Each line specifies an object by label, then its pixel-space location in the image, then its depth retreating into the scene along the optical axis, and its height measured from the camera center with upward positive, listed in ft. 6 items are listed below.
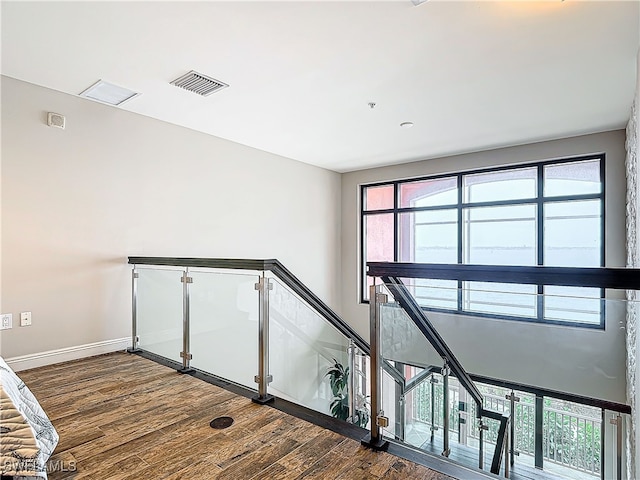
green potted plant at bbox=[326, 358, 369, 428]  13.58 -5.53
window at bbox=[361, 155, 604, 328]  16.14 +1.34
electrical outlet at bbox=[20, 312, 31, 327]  10.89 -2.36
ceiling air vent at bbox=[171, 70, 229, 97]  10.63 +4.75
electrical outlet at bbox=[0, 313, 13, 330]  10.50 -2.34
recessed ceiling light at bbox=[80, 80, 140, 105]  11.24 +4.70
